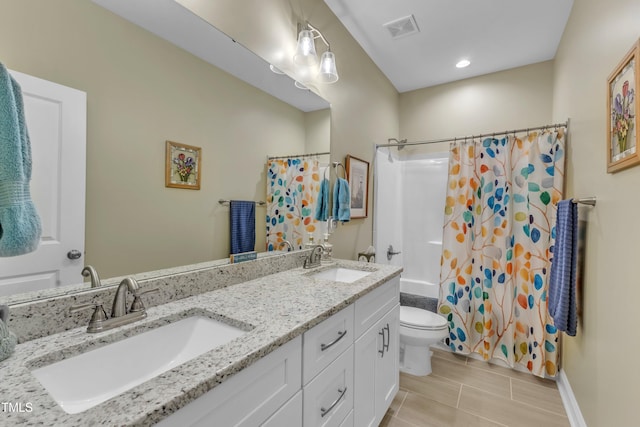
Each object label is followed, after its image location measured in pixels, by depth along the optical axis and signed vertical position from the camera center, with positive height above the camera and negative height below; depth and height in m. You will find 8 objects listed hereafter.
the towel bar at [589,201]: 1.41 +0.07
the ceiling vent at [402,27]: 2.10 +1.42
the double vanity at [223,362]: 0.55 -0.40
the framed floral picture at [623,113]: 1.00 +0.40
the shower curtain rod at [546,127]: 2.05 +0.65
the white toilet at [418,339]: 2.11 -0.97
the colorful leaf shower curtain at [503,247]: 2.09 -0.27
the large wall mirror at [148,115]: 0.81 +0.34
